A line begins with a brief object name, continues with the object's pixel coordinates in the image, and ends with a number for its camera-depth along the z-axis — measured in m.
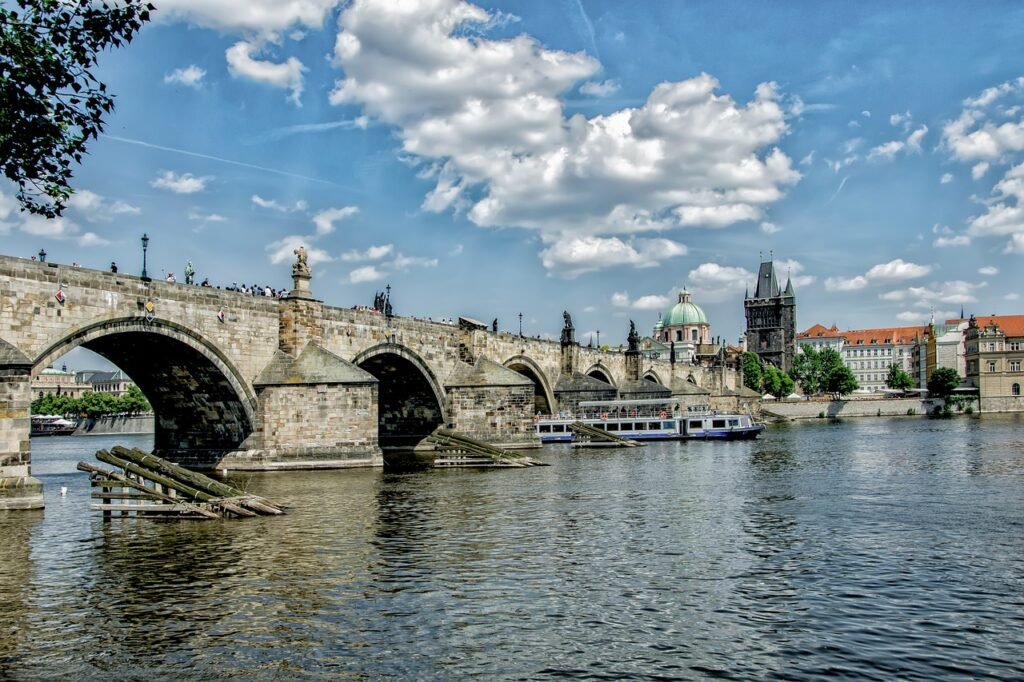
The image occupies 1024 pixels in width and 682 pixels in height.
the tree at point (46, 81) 11.64
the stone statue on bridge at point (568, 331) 69.06
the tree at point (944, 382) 123.06
